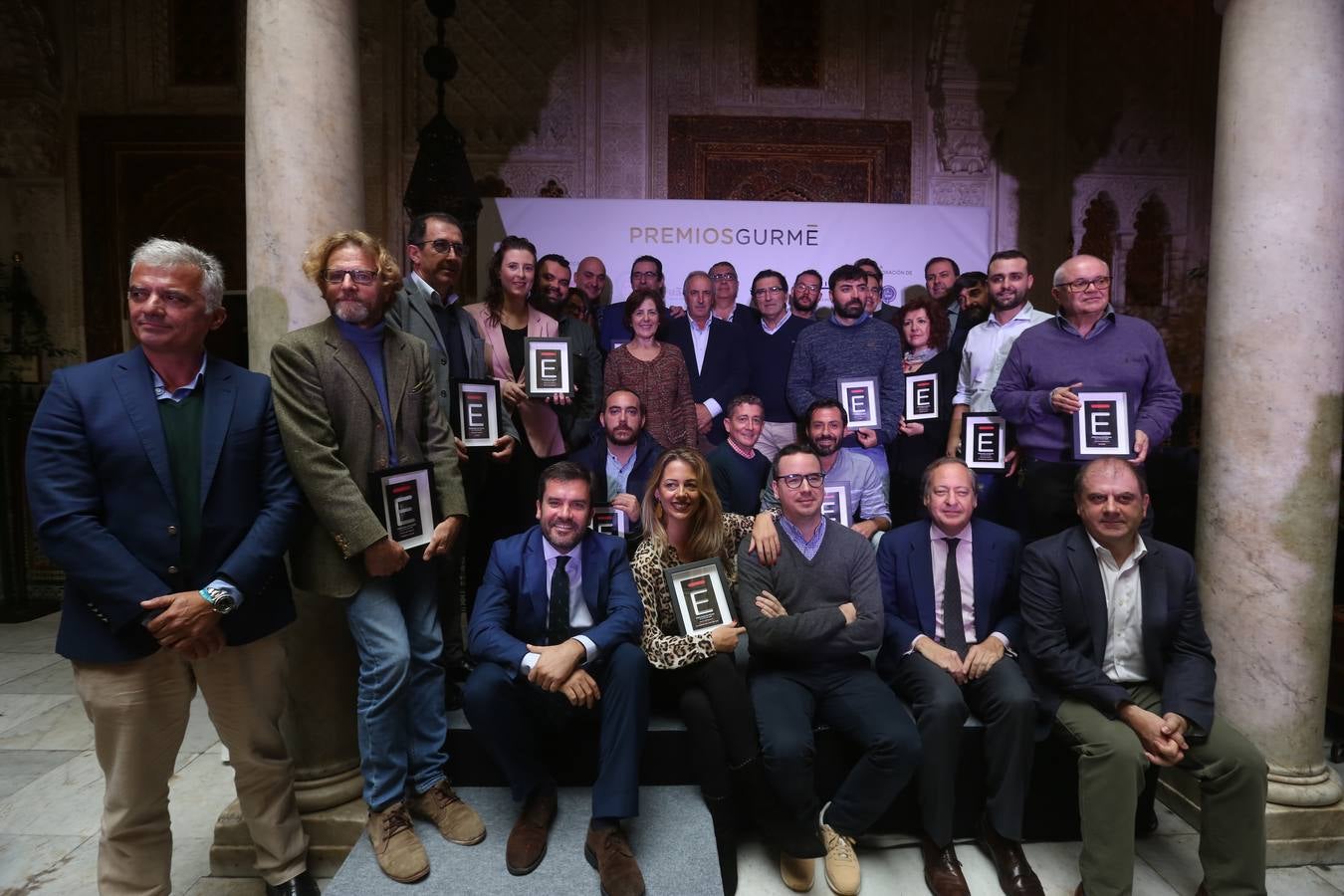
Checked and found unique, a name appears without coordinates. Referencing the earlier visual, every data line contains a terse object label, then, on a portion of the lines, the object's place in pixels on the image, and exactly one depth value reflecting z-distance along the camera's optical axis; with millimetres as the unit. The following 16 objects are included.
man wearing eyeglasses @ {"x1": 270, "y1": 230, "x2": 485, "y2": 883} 2955
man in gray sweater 3223
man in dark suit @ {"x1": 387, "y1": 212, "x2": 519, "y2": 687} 3586
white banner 7152
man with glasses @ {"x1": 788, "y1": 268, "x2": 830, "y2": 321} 6035
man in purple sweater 3881
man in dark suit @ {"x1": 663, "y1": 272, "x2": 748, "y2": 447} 5297
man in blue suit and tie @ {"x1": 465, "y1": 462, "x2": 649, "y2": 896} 3086
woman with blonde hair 3281
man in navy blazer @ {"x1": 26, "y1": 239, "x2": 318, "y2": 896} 2547
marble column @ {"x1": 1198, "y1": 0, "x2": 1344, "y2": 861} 3596
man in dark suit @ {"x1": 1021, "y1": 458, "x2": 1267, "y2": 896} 3111
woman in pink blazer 4200
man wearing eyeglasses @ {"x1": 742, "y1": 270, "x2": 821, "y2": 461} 5309
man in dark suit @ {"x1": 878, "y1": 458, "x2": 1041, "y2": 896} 3299
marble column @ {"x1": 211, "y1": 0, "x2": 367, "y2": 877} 3371
